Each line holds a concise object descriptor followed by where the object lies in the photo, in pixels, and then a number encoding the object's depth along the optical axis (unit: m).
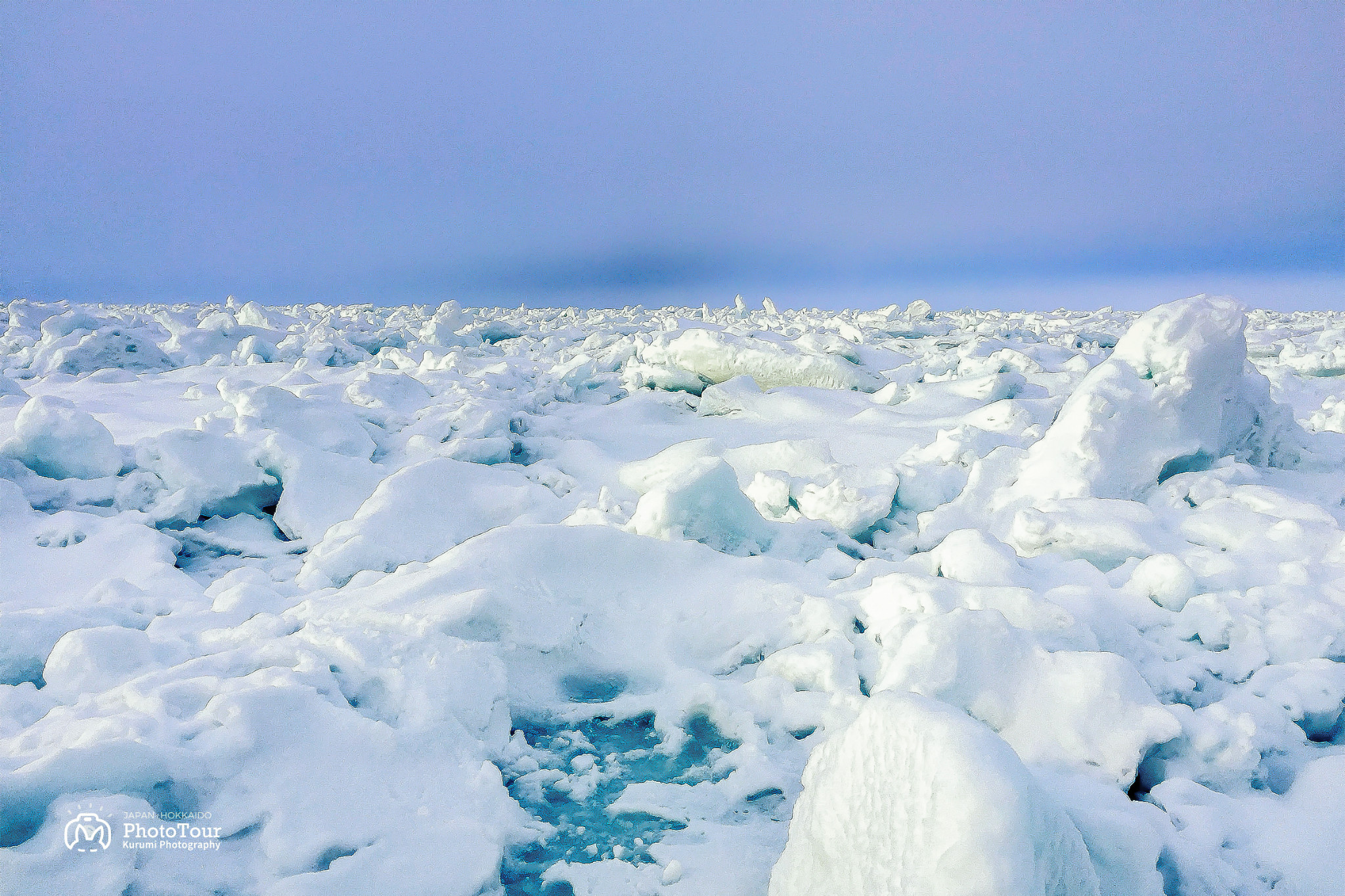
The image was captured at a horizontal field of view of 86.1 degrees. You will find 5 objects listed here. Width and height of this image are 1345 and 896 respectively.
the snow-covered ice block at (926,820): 1.29
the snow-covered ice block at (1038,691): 2.00
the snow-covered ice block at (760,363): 7.46
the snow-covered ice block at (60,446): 4.39
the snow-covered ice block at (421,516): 3.50
